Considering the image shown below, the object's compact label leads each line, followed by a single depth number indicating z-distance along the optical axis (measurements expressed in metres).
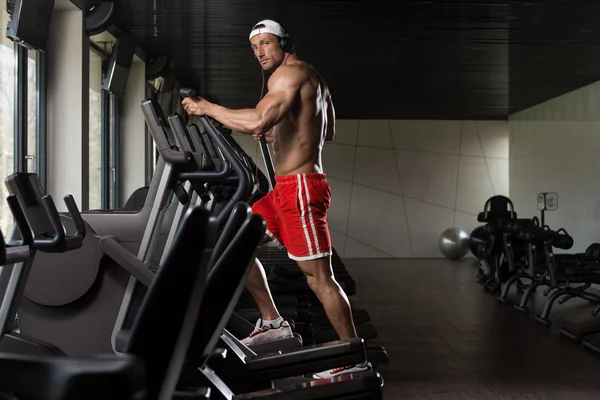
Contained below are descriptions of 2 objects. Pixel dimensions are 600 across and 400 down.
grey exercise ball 11.68
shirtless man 2.87
